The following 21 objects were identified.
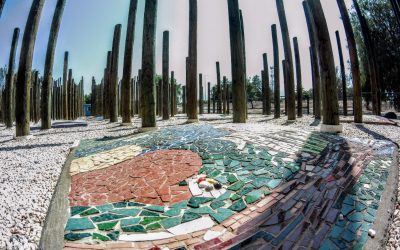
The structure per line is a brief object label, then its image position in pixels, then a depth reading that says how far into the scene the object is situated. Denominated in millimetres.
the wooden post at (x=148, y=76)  6199
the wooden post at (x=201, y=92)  17466
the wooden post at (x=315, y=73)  8020
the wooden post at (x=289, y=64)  8961
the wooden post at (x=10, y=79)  9758
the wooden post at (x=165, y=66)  9523
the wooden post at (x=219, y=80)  17008
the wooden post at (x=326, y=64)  5453
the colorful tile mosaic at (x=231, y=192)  1994
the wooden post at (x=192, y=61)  7988
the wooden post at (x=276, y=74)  10325
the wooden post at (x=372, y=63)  10023
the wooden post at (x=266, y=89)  12180
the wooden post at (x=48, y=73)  8000
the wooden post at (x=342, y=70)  11539
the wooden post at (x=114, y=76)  9430
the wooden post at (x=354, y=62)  7671
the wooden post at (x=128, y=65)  8125
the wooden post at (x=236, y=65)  6223
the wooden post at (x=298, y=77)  10828
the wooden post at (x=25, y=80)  6332
